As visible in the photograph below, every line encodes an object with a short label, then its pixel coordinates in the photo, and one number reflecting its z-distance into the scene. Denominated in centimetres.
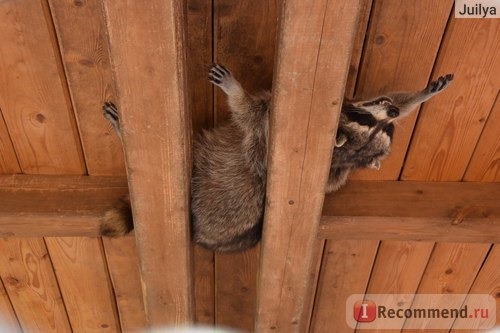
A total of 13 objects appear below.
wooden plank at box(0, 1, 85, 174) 162
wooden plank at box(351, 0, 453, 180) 162
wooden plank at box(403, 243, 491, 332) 232
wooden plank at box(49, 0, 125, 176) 160
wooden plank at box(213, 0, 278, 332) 162
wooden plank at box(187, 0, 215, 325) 162
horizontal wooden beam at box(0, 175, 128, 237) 193
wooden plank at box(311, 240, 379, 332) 233
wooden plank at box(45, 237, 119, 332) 229
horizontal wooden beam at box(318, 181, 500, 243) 199
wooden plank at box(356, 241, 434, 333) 233
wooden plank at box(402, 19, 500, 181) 170
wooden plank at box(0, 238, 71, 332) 229
